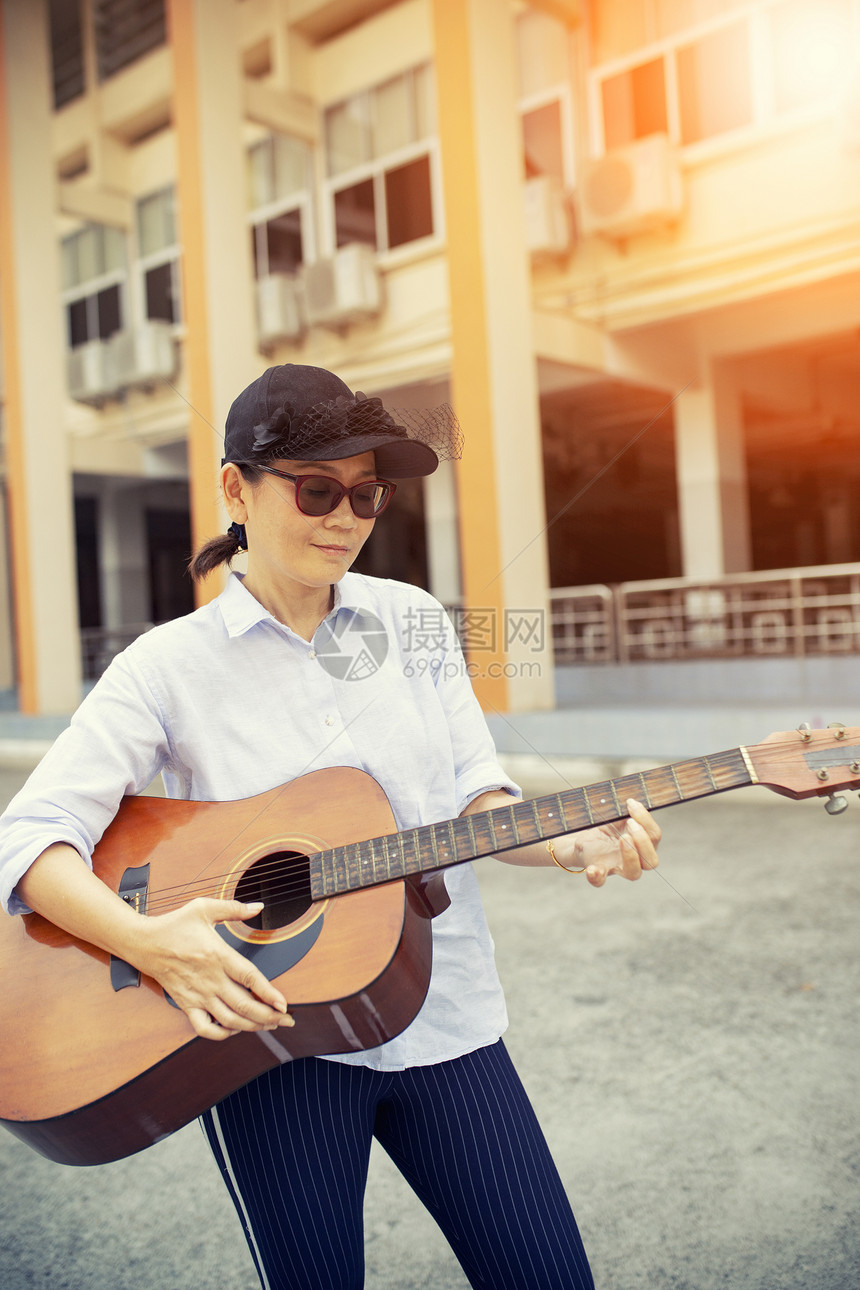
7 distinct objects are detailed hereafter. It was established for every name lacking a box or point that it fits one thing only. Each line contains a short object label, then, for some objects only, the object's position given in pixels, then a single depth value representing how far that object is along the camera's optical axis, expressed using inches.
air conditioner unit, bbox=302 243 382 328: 454.3
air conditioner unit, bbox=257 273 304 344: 481.4
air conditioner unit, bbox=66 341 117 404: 594.2
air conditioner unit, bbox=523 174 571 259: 407.2
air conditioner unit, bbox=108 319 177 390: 560.4
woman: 55.2
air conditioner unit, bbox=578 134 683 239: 385.4
